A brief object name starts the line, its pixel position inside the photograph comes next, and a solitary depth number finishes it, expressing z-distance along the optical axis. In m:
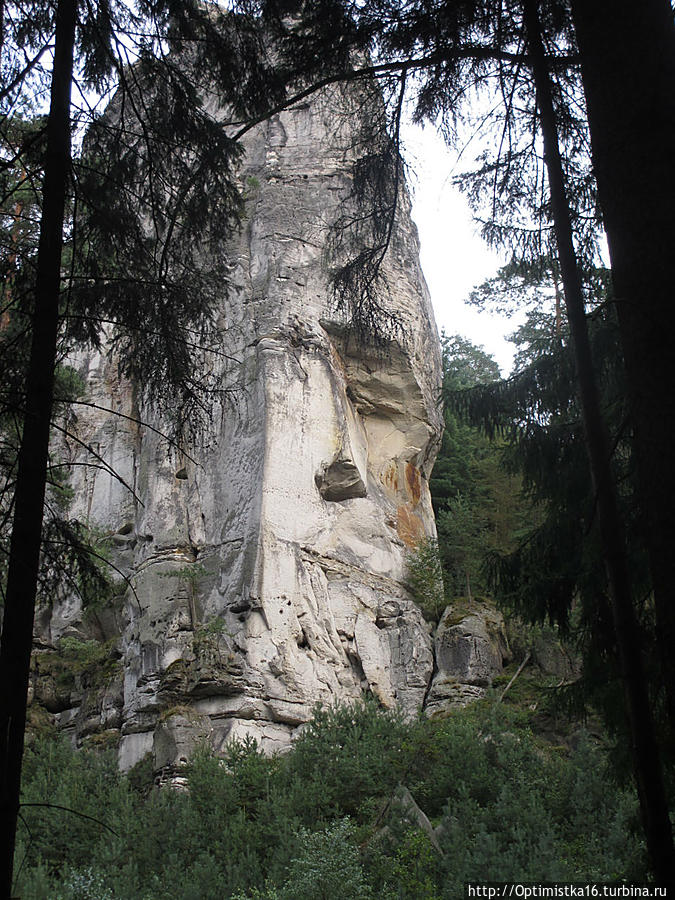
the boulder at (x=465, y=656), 18.81
